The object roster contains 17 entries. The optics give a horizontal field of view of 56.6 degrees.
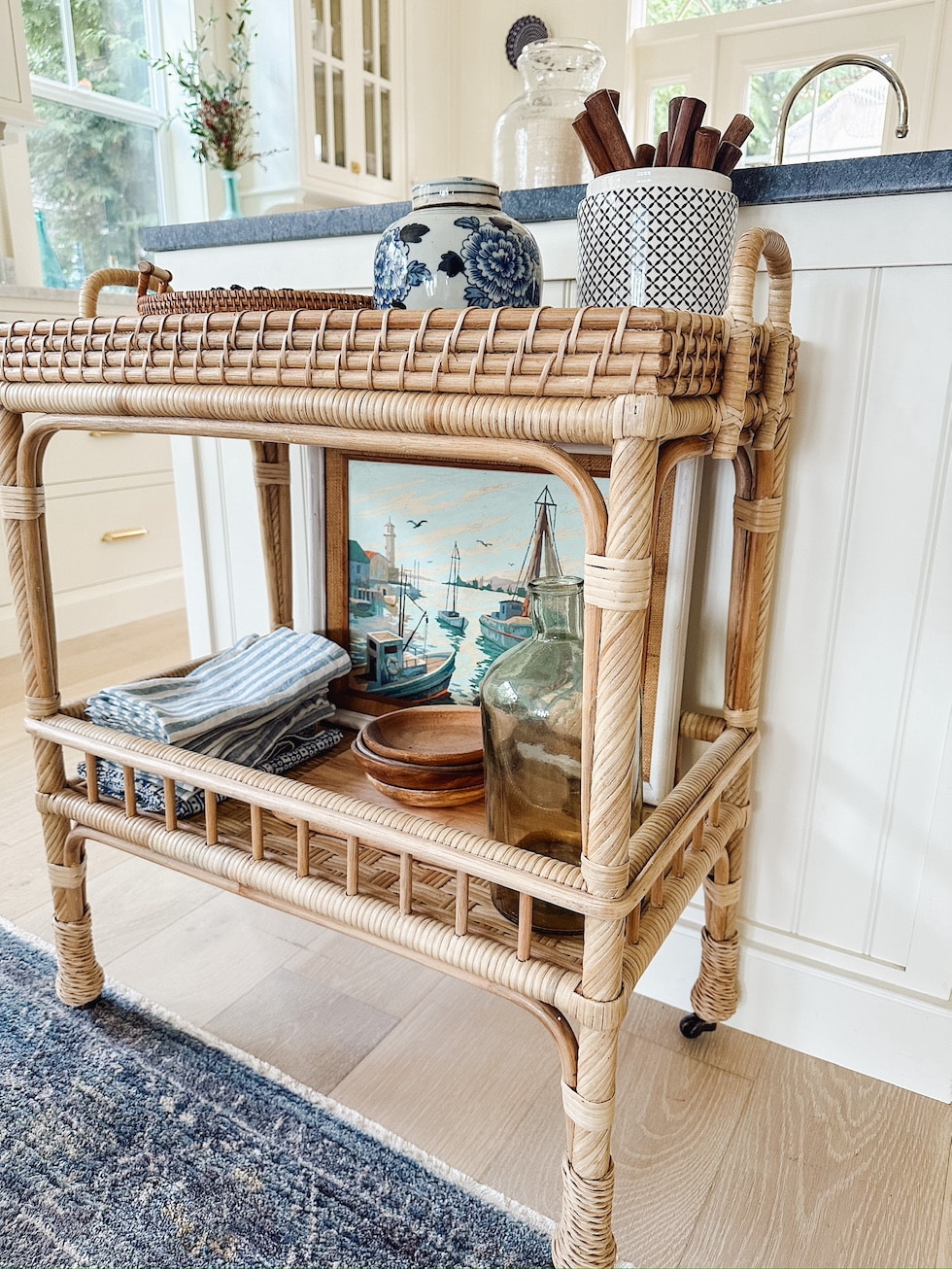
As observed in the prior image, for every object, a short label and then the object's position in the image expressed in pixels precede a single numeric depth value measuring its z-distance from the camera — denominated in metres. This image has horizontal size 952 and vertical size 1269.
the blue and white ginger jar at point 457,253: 0.71
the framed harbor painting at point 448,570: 0.97
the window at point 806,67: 2.81
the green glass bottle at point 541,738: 0.81
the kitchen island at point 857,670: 0.84
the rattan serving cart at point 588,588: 0.58
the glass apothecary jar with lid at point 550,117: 1.04
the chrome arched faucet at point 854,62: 0.84
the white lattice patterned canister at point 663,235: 0.71
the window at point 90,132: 2.70
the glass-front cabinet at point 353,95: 2.88
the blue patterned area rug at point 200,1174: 0.77
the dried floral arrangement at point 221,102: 2.63
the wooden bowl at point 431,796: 0.94
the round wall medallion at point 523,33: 3.33
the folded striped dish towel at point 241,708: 0.97
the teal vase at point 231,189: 2.70
